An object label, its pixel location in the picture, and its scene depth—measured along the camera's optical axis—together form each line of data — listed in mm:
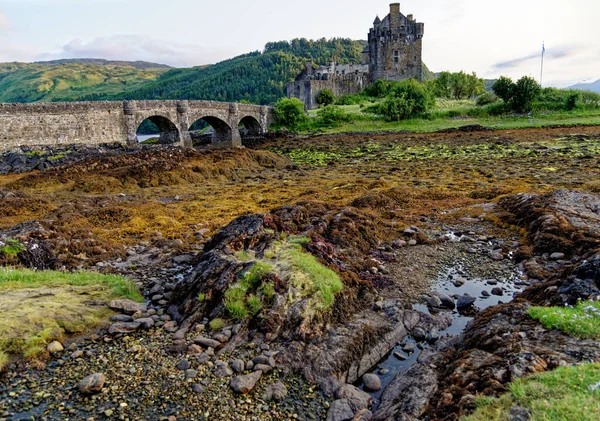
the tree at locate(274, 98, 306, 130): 68062
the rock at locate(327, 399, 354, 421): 5625
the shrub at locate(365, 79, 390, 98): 84188
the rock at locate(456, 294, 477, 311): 8856
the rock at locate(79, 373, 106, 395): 5941
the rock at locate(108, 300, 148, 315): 8453
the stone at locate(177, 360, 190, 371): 6578
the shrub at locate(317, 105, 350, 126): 66875
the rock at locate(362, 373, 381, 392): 6359
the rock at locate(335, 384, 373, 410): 5891
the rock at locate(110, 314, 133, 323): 8102
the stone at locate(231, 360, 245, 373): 6586
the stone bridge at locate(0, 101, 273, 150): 31109
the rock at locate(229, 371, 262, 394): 6074
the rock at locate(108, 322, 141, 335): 7664
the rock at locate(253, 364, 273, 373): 6573
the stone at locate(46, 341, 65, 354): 6984
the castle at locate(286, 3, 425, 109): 83250
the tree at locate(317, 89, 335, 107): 82438
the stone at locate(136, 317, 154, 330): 7887
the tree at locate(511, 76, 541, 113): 59844
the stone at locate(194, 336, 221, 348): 7185
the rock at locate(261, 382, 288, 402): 5984
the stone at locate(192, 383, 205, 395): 6037
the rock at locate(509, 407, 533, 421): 4363
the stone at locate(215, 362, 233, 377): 6449
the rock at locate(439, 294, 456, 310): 8906
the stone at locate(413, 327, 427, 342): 7711
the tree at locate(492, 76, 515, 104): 61094
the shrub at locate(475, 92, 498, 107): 67062
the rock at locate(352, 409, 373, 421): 5574
